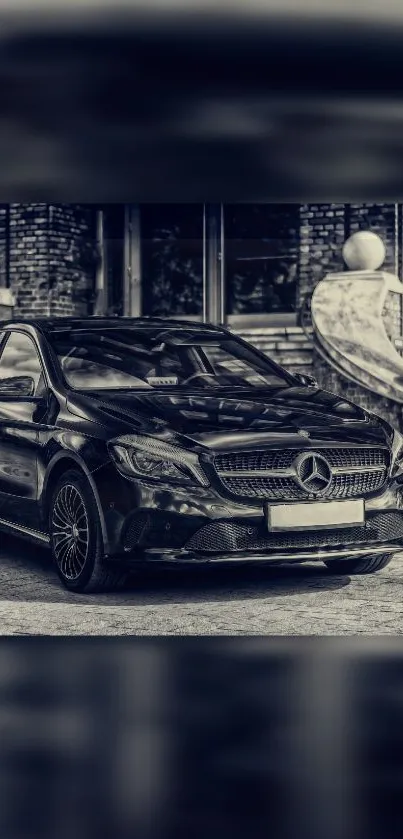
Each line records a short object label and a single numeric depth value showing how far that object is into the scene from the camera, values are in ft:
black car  17.51
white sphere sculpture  38.09
